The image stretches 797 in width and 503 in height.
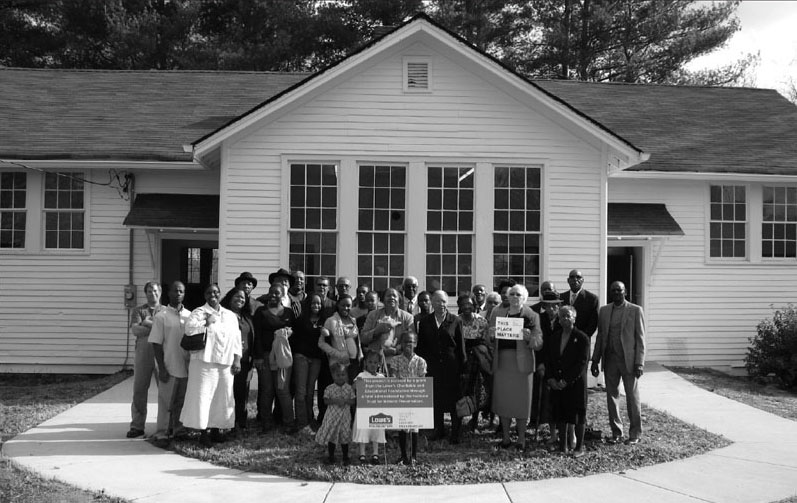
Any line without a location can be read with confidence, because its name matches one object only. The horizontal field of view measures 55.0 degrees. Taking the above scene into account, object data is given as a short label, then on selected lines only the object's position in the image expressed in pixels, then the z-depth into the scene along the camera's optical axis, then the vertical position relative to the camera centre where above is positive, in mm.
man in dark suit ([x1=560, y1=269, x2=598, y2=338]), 9150 -461
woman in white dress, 8109 -1131
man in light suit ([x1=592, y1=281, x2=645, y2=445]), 8422 -943
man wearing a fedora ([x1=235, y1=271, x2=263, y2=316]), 8948 -239
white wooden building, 12008 +1252
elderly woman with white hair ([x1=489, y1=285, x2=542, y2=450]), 8016 -1081
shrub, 12703 -1394
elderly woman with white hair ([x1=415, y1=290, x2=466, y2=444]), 8203 -912
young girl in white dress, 7531 -1659
